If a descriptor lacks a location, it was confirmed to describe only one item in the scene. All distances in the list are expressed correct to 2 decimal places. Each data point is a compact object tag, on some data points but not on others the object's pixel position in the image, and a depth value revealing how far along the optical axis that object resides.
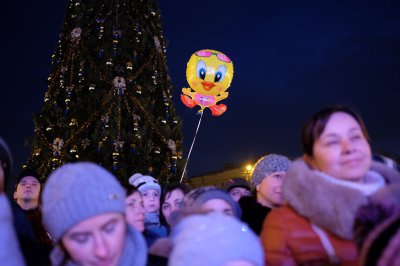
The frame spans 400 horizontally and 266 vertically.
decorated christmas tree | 7.63
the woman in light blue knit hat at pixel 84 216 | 1.56
